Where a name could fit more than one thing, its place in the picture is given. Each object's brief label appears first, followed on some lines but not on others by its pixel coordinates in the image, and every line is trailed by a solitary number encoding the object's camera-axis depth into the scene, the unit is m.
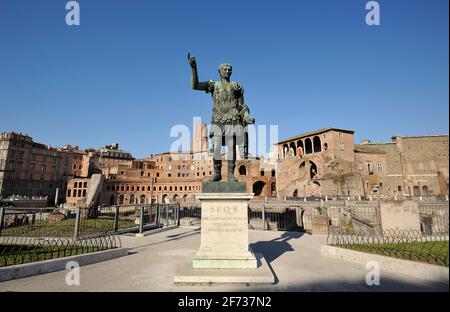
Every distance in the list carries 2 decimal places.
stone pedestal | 5.37
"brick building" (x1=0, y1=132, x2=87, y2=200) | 61.09
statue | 6.52
